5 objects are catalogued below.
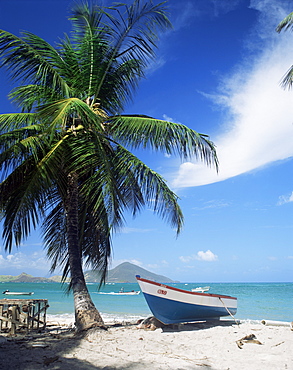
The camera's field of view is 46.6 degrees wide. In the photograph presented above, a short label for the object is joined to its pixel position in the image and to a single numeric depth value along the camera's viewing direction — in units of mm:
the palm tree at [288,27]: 10016
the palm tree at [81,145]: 8109
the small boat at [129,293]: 47838
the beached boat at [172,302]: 9648
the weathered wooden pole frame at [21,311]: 9062
